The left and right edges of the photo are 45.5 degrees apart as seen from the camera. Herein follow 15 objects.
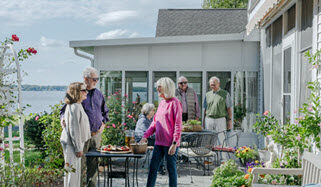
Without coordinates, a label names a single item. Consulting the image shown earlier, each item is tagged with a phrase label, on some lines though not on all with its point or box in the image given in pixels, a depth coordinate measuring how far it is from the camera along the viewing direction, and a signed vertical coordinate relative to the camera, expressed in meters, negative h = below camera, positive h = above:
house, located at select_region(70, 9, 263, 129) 9.76 +0.84
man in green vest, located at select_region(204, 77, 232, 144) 7.72 -0.23
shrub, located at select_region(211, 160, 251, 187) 4.68 -1.02
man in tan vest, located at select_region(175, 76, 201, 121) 7.84 -0.01
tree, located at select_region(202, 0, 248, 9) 29.82 +7.46
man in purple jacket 5.19 -0.25
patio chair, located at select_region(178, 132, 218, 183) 6.61 -0.83
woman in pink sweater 4.82 -0.43
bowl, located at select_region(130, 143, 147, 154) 4.67 -0.62
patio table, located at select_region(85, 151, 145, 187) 4.62 -0.70
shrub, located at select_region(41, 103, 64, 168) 6.41 -0.67
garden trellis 4.39 +0.06
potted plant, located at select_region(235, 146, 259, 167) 6.12 -0.91
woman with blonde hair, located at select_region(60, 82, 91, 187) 4.67 -0.40
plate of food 4.74 -0.66
